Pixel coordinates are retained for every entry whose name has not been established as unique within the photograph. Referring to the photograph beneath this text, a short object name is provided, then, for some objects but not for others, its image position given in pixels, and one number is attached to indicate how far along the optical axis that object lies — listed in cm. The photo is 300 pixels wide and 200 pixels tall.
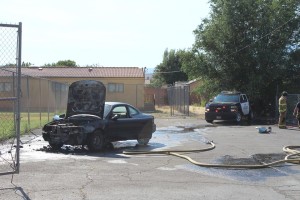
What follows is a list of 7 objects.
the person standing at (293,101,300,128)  2219
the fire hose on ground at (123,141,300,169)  1061
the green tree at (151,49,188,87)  7700
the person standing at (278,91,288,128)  2306
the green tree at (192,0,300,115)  3100
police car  2659
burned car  1352
